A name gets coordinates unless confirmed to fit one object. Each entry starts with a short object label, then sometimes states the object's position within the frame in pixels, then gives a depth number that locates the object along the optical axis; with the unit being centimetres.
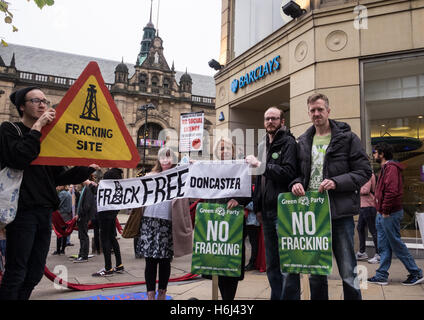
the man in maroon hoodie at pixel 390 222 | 478
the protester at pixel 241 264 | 345
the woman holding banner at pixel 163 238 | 371
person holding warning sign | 255
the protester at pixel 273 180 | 326
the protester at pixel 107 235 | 573
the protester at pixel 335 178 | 302
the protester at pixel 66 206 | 947
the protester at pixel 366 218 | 671
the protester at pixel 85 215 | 741
